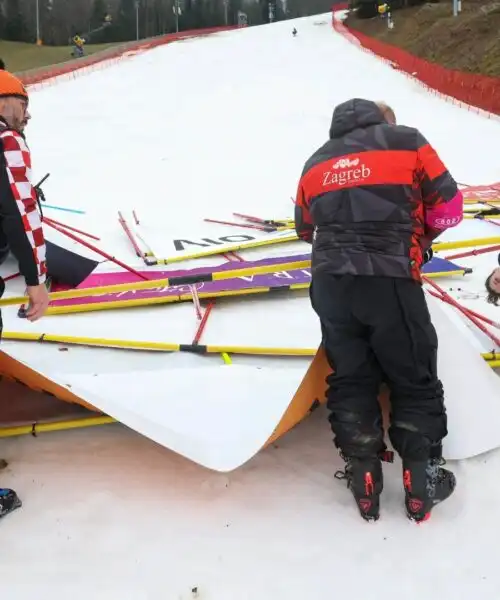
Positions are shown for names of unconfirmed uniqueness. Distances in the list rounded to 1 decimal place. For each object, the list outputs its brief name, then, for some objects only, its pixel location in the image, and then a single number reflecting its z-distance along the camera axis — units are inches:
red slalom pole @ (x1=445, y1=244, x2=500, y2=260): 154.6
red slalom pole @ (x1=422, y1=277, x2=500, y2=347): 124.8
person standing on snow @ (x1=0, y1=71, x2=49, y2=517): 82.7
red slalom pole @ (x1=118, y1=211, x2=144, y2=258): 191.9
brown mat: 111.5
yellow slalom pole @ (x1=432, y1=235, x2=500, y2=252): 150.5
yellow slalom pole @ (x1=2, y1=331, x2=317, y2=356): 116.9
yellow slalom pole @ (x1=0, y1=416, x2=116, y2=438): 104.7
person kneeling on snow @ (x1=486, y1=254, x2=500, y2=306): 103.7
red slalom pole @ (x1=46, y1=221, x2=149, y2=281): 158.6
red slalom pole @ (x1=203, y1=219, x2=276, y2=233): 214.3
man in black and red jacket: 84.6
